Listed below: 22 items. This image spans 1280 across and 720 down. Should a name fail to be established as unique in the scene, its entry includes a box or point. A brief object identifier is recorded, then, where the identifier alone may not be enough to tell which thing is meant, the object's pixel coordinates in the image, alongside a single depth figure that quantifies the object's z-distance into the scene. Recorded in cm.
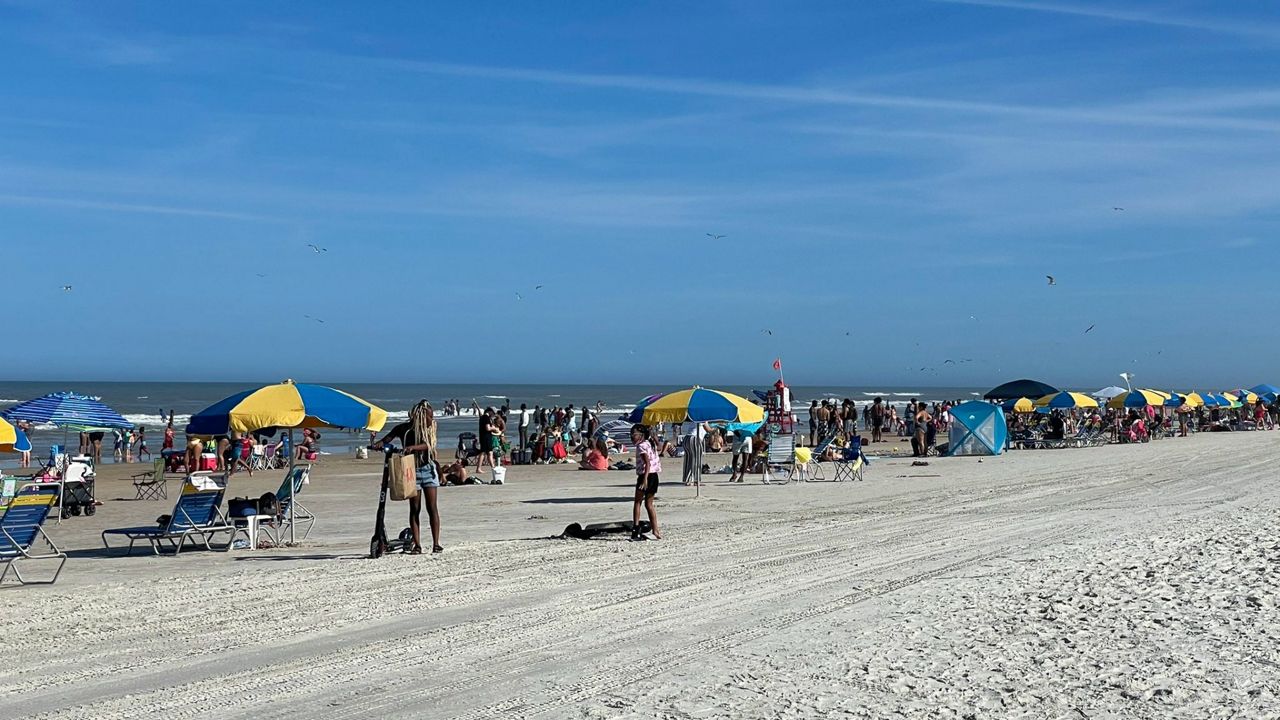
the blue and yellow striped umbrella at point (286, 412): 1165
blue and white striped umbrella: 1510
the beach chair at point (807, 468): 2123
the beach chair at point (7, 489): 1483
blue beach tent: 2928
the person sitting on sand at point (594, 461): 2530
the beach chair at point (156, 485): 1931
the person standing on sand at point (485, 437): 2367
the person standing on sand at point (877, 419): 3869
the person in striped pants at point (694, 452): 1842
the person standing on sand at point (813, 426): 3688
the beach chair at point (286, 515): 1302
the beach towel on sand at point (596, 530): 1294
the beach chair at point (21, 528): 1010
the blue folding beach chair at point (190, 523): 1202
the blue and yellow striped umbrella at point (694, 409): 1697
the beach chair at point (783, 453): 2145
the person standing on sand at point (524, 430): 3072
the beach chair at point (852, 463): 2183
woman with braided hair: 1120
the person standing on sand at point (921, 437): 2938
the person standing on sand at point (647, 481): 1279
